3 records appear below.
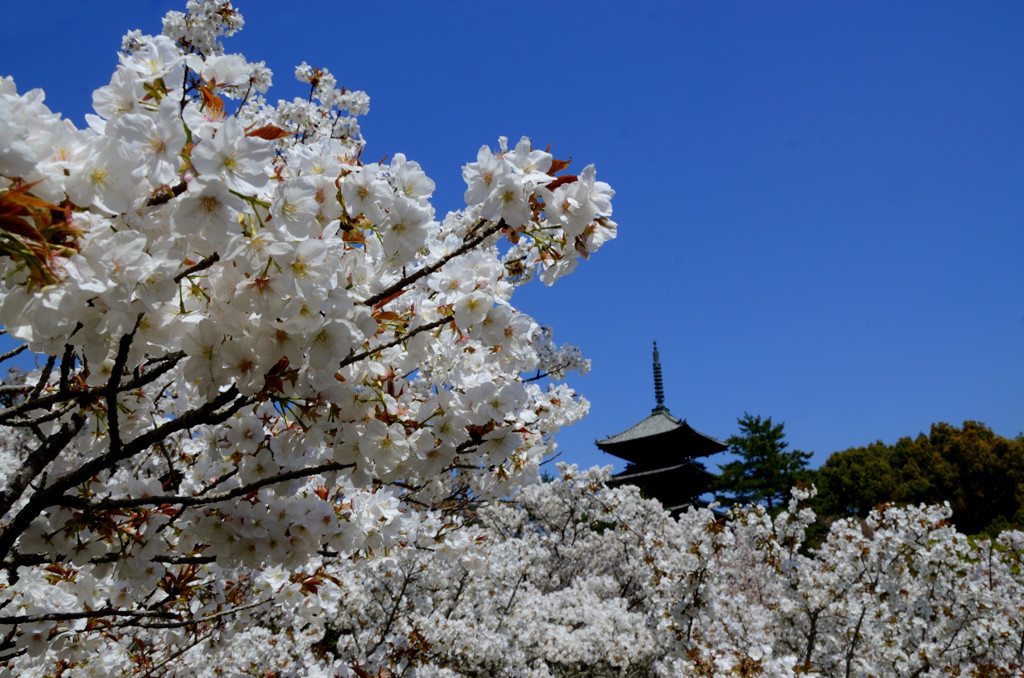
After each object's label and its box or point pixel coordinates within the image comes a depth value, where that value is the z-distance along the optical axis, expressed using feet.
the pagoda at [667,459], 92.73
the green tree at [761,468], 101.76
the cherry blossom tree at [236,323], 3.22
